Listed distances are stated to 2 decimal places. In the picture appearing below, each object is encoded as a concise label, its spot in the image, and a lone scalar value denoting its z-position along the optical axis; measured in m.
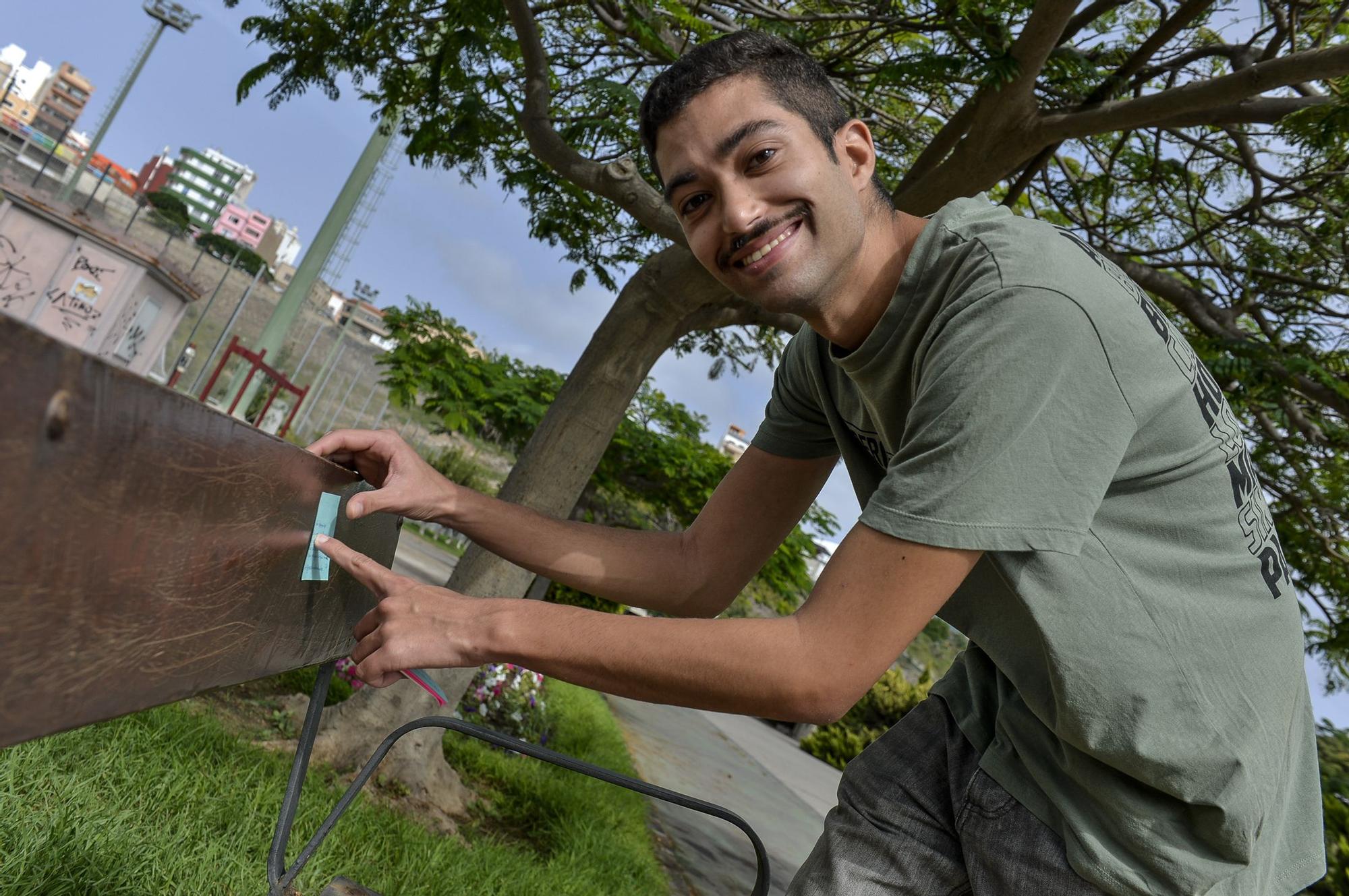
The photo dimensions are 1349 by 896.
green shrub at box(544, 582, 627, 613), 11.78
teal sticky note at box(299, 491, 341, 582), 1.51
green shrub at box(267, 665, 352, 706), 5.54
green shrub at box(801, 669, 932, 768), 15.80
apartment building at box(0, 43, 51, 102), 143.12
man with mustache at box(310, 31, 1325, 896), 1.31
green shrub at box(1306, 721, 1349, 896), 4.21
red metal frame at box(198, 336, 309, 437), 12.87
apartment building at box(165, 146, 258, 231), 153.75
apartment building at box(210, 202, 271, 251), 139.38
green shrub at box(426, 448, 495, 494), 21.33
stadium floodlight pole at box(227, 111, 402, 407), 12.69
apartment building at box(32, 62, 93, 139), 142.12
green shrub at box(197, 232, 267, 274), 36.09
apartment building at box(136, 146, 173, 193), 105.38
